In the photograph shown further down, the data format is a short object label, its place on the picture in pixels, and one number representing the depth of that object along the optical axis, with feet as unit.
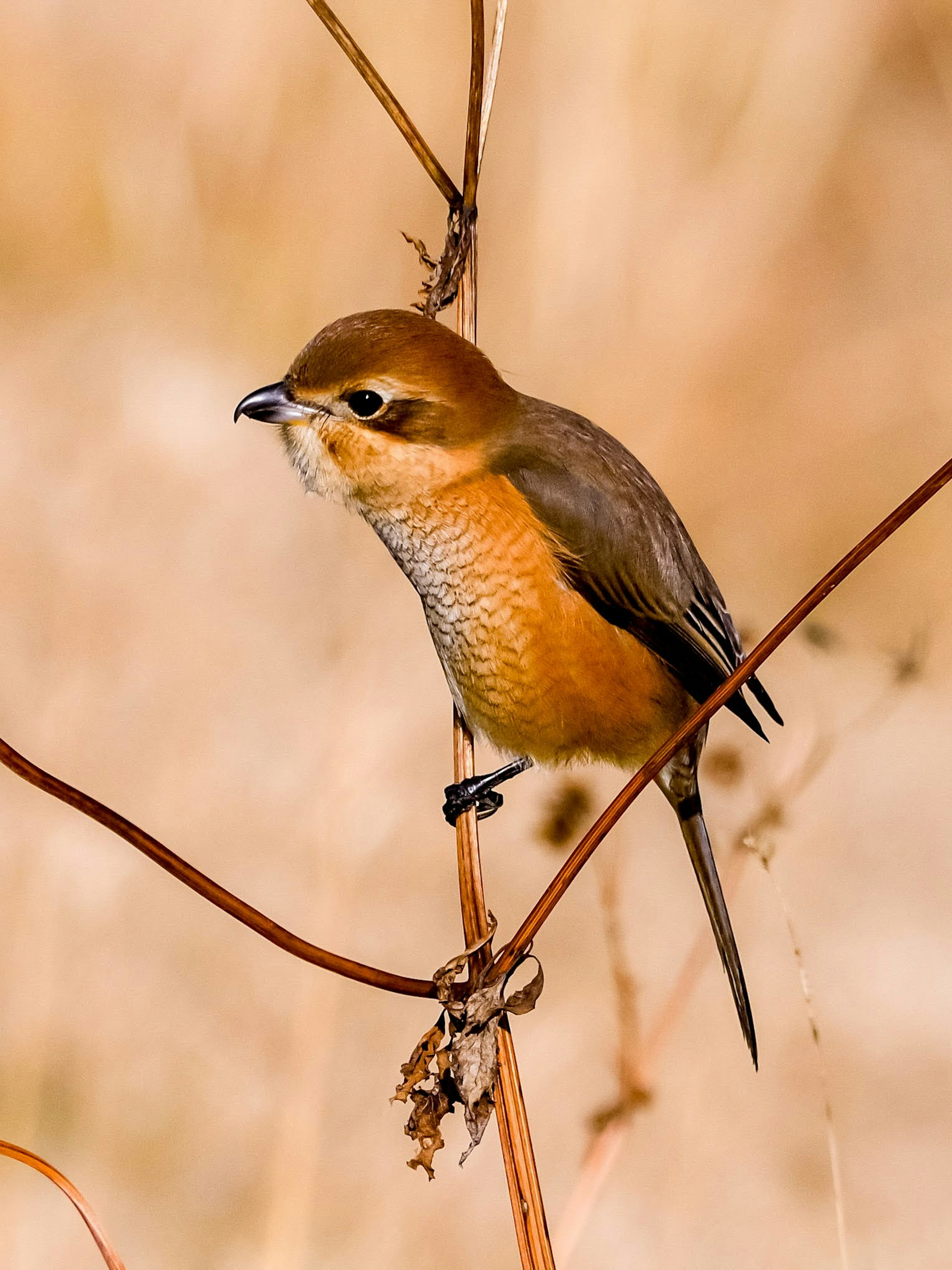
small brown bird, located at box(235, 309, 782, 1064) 13.40
